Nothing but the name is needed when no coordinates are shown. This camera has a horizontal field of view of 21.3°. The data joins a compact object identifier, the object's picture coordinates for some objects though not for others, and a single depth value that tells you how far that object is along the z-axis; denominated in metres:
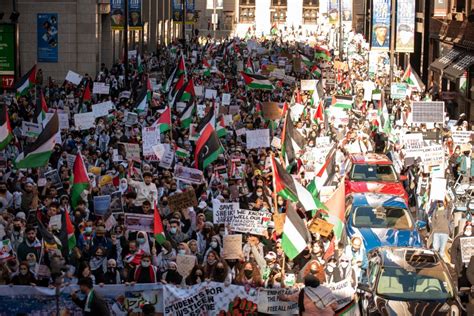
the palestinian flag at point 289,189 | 18.75
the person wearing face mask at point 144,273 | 15.52
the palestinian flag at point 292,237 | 17.17
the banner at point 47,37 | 51.91
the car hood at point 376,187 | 24.36
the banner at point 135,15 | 50.53
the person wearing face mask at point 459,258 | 18.67
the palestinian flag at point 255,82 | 37.44
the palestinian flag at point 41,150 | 22.72
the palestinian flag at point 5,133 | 24.61
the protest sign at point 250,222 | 17.94
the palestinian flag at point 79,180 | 20.69
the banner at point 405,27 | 45.56
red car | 24.64
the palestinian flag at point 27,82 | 33.66
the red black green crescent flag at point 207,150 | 23.98
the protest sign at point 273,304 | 14.85
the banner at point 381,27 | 49.16
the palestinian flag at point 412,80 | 44.72
